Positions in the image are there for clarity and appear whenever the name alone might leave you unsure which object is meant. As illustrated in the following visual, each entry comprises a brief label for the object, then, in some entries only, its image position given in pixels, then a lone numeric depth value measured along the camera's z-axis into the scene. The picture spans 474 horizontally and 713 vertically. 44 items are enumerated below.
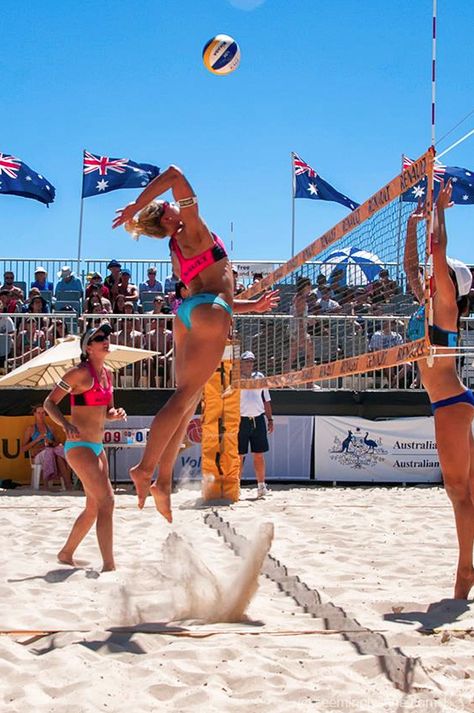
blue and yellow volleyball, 6.30
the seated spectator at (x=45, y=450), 11.61
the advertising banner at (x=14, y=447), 12.02
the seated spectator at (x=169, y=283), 14.36
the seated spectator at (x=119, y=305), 12.97
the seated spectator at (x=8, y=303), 12.87
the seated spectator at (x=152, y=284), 14.53
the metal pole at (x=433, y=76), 4.26
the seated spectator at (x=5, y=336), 12.11
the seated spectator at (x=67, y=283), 14.02
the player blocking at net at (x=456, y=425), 4.80
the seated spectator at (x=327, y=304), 9.83
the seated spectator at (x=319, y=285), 8.60
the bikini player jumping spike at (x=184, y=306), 4.22
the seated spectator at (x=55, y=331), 12.10
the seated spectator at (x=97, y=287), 13.39
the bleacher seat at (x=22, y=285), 14.60
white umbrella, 10.53
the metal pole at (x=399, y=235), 5.68
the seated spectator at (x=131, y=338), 12.26
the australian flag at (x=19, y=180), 16.05
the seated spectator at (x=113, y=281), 13.73
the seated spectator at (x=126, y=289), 13.67
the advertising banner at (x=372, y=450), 12.16
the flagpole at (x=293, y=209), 16.58
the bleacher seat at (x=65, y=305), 13.37
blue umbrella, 12.04
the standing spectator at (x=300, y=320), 8.77
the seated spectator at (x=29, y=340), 12.16
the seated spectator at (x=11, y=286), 13.10
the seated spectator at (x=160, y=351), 12.26
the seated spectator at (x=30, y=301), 12.79
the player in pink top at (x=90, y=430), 5.77
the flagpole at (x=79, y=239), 14.91
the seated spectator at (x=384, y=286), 8.73
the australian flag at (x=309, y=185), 17.08
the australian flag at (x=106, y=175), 16.28
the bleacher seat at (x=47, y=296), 13.80
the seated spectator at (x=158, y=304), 12.66
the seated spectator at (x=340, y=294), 9.74
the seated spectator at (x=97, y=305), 12.73
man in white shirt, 10.93
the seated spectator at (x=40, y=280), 14.27
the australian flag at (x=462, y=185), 17.34
